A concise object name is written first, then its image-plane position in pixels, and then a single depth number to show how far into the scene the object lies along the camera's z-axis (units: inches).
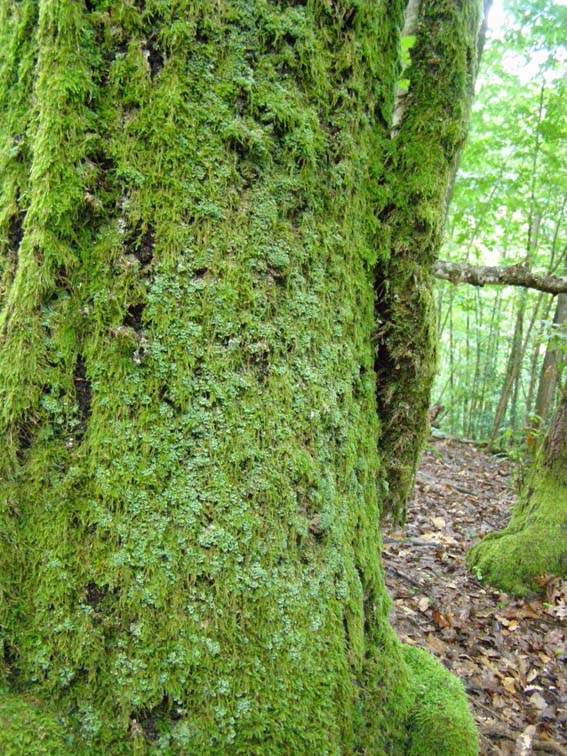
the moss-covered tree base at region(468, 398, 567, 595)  185.0
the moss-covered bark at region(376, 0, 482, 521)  80.6
